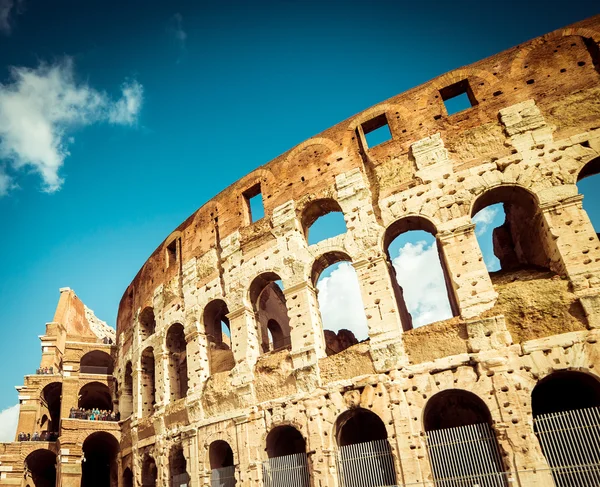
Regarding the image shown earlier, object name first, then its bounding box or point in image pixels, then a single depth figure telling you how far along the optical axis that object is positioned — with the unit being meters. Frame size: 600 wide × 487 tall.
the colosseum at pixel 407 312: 8.34
